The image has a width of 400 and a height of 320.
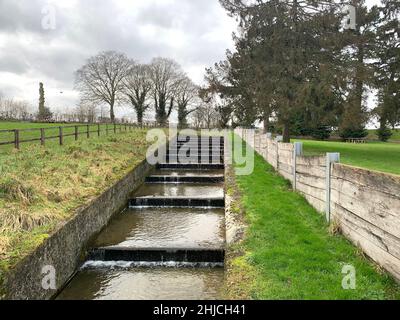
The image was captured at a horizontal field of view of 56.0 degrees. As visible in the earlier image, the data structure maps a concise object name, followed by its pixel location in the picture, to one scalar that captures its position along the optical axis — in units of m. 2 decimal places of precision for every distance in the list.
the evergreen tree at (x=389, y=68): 17.62
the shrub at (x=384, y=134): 39.67
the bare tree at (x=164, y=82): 62.09
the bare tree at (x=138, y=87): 59.52
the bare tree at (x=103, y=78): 56.47
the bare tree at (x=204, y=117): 67.86
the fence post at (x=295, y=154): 9.66
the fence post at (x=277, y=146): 12.41
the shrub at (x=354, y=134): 38.72
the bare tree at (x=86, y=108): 57.66
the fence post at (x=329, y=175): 6.86
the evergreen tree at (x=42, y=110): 46.66
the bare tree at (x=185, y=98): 64.19
